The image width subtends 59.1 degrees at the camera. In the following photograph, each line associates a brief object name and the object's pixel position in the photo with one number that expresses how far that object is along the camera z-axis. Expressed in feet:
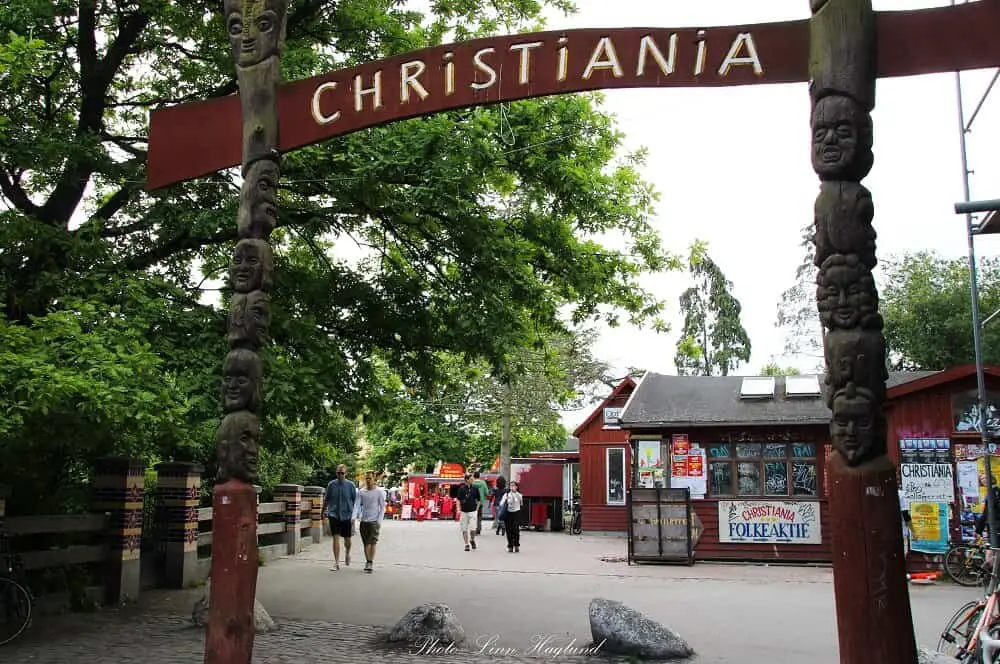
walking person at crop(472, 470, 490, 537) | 83.09
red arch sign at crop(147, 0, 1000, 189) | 15.79
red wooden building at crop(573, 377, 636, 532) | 98.63
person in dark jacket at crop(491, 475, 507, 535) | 92.53
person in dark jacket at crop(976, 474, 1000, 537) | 46.99
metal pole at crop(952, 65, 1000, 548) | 36.58
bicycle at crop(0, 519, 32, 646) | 30.96
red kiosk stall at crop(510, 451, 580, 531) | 104.73
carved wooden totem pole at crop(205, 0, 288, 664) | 17.79
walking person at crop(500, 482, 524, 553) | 70.38
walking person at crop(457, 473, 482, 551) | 70.38
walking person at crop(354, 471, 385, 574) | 54.03
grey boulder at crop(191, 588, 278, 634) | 32.78
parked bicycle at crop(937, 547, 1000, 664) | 20.99
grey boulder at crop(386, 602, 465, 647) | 29.60
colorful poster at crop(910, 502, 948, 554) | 53.62
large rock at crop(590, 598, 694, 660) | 28.32
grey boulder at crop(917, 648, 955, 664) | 20.27
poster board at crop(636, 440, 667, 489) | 85.56
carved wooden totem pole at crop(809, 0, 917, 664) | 13.91
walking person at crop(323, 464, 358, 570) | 55.01
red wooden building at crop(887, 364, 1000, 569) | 53.57
